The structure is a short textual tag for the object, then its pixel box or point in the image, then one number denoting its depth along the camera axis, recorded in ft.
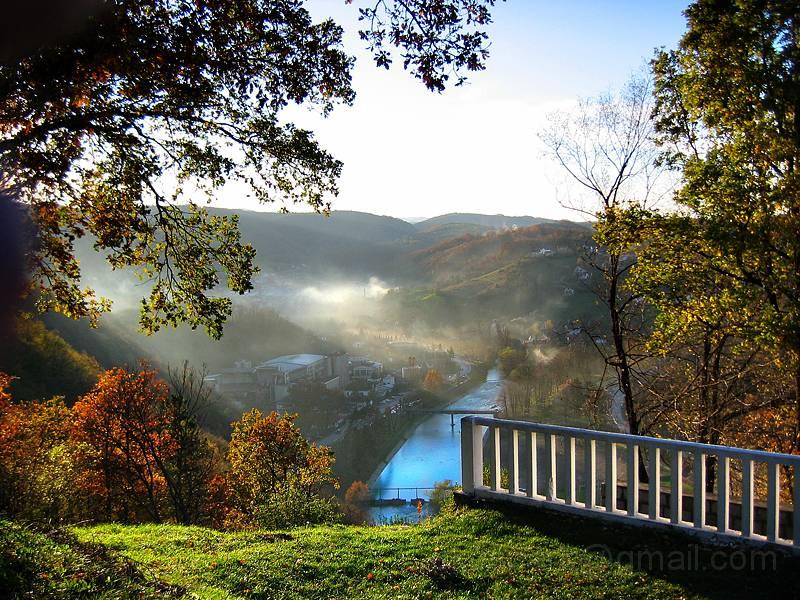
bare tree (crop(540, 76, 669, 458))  29.14
